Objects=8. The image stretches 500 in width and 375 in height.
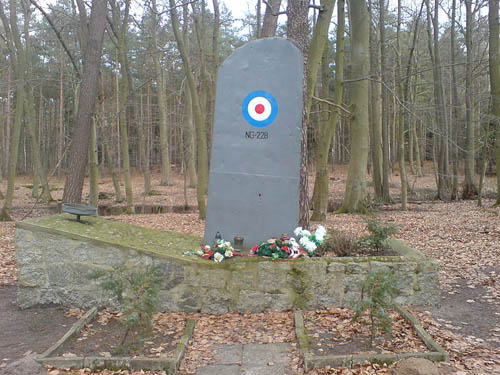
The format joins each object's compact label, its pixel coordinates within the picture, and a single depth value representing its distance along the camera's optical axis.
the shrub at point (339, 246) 6.08
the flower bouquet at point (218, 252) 5.13
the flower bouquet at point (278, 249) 5.12
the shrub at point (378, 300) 3.98
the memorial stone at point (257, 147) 5.60
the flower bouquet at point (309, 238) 5.36
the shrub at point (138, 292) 4.05
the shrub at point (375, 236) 6.05
